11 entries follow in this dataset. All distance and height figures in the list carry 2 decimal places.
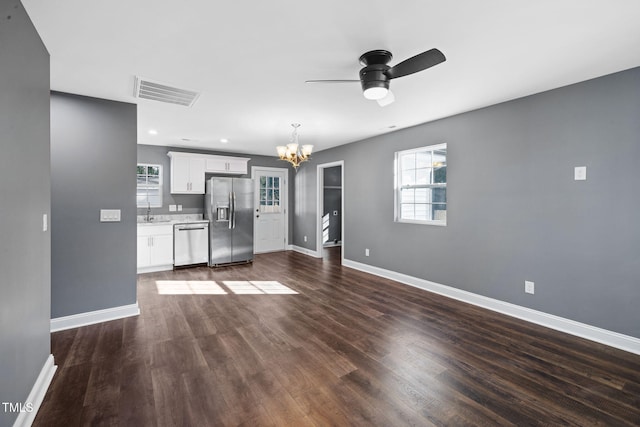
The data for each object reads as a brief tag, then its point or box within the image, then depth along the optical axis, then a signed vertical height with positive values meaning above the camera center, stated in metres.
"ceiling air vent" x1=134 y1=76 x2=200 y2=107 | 2.78 +1.32
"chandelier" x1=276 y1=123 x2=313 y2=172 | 4.07 +0.93
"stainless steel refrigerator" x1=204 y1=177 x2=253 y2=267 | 5.70 -0.09
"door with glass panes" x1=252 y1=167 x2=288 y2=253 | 7.04 +0.14
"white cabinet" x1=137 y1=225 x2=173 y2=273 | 5.05 -0.60
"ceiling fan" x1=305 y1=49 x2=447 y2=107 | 2.09 +1.10
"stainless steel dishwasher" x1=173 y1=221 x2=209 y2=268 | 5.37 -0.56
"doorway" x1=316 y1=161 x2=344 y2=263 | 8.26 +0.12
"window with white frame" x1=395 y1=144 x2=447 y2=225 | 4.06 +0.44
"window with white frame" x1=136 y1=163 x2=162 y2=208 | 5.67 +0.60
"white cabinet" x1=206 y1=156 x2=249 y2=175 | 6.07 +1.12
